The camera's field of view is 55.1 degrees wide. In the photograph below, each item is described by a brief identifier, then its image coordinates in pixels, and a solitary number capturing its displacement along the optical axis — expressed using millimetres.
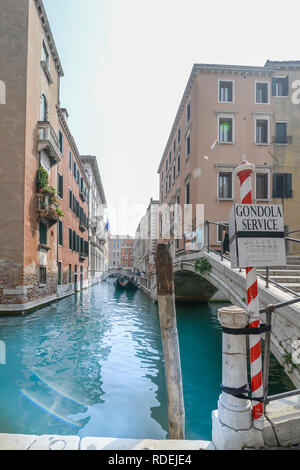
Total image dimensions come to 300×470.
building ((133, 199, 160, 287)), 28344
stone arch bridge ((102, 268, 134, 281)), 48088
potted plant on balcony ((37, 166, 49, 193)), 11666
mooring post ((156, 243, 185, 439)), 2633
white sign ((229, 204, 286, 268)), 2148
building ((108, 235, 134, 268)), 87500
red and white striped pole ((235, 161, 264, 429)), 2096
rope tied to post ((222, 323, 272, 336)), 2096
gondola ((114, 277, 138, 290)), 24594
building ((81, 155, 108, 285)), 31516
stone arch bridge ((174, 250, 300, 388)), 3566
